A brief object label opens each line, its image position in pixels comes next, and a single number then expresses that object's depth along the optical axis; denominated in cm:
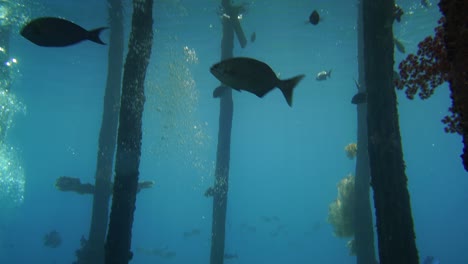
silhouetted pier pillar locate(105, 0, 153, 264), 545
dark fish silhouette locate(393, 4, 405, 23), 524
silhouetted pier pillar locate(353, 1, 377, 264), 1012
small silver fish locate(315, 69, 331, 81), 1102
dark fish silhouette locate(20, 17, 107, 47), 318
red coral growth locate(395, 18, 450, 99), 331
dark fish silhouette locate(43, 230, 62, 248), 1856
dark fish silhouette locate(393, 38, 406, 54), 998
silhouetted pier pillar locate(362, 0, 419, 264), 443
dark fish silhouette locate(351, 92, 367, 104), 685
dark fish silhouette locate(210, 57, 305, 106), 296
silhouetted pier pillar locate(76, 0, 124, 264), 1183
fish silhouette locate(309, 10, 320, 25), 685
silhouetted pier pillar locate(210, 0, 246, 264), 1266
